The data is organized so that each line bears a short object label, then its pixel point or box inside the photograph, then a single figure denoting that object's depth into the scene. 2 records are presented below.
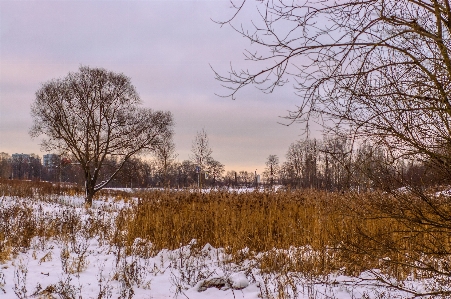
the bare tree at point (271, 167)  58.86
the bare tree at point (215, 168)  36.95
